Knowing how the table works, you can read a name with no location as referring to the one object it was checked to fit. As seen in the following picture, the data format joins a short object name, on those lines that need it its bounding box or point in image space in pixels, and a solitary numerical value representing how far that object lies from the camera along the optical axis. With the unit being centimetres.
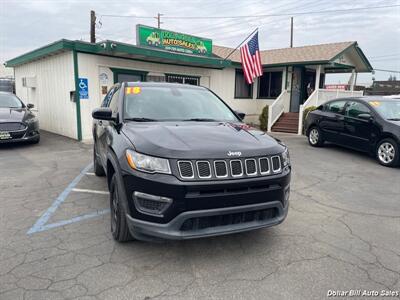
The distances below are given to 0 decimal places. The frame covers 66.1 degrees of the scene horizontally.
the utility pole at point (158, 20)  3270
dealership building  1048
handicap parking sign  1028
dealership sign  1175
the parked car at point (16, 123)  850
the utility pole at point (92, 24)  2134
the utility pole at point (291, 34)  3597
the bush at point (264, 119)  1492
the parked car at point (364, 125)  726
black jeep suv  260
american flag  1321
